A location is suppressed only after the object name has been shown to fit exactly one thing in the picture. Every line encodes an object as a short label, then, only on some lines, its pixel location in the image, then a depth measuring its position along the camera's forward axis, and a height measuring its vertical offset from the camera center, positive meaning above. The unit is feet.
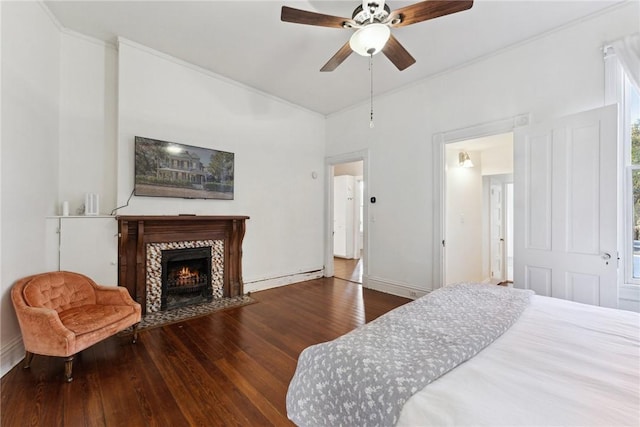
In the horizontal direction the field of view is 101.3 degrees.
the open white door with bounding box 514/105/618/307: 7.64 +0.27
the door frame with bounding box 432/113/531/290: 11.68 +0.61
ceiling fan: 6.27 +5.02
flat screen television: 10.18 +1.90
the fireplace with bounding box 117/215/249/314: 9.75 -1.26
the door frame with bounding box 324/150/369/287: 16.44 +0.41
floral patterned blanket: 3.18 -1.98
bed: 2.75 -2.01
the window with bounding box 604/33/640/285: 7.73 +1.48
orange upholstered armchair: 6.18 -2.68
